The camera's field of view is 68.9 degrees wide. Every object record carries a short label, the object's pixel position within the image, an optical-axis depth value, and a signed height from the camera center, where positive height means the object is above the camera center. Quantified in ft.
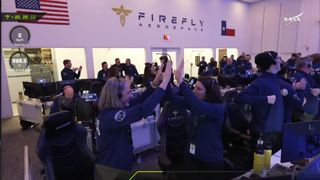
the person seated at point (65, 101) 12.80 -2.51
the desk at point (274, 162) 5.95 -3.14
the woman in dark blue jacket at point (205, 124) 6.75 -2.17
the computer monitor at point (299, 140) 5.48 -2.14
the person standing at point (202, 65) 36.43 -1.98
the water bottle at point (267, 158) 6.15 -2.82
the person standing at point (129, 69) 26.07 -1.63
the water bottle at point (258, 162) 6.06 -2.86
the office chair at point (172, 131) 9.16 -3.07
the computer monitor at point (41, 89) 16.85 -2.37
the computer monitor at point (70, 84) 15.65 -1.94
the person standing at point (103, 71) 24.70 -1.69
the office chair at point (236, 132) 12.34 -4.24
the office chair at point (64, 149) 6.76 -2.89
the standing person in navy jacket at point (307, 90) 10.25 -1.77
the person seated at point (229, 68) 28.62 -2.09
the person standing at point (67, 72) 23.79 -1.66
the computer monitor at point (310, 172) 3.65 -1.90
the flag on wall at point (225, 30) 44.80 +4.12
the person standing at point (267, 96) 8.00 -1.61
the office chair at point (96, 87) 14.44 -1.99
